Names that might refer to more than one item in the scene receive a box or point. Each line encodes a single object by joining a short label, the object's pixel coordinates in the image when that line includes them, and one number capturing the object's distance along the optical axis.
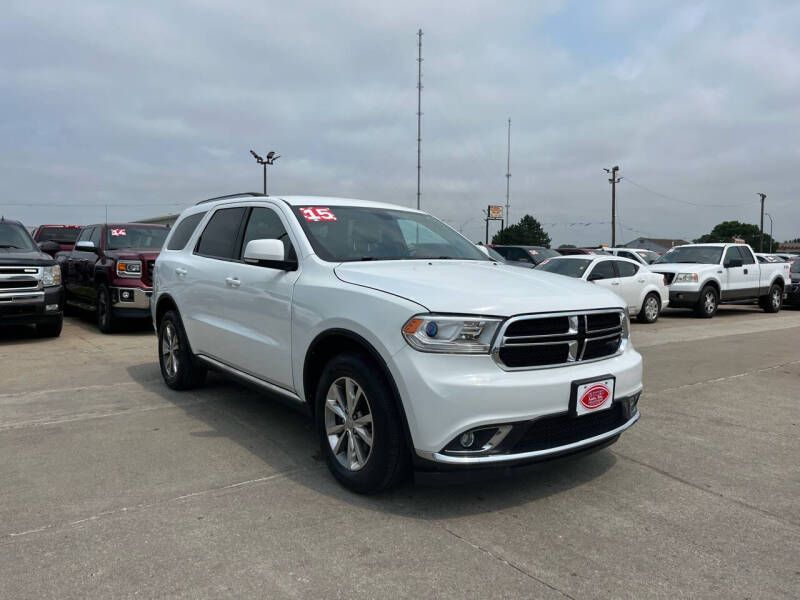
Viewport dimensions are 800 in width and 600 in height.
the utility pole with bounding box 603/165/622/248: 46.16
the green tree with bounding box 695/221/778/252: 115.36
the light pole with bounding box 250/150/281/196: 27.88
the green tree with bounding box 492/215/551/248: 92.06
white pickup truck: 14.43
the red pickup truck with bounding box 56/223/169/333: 9.86
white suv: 3.12
